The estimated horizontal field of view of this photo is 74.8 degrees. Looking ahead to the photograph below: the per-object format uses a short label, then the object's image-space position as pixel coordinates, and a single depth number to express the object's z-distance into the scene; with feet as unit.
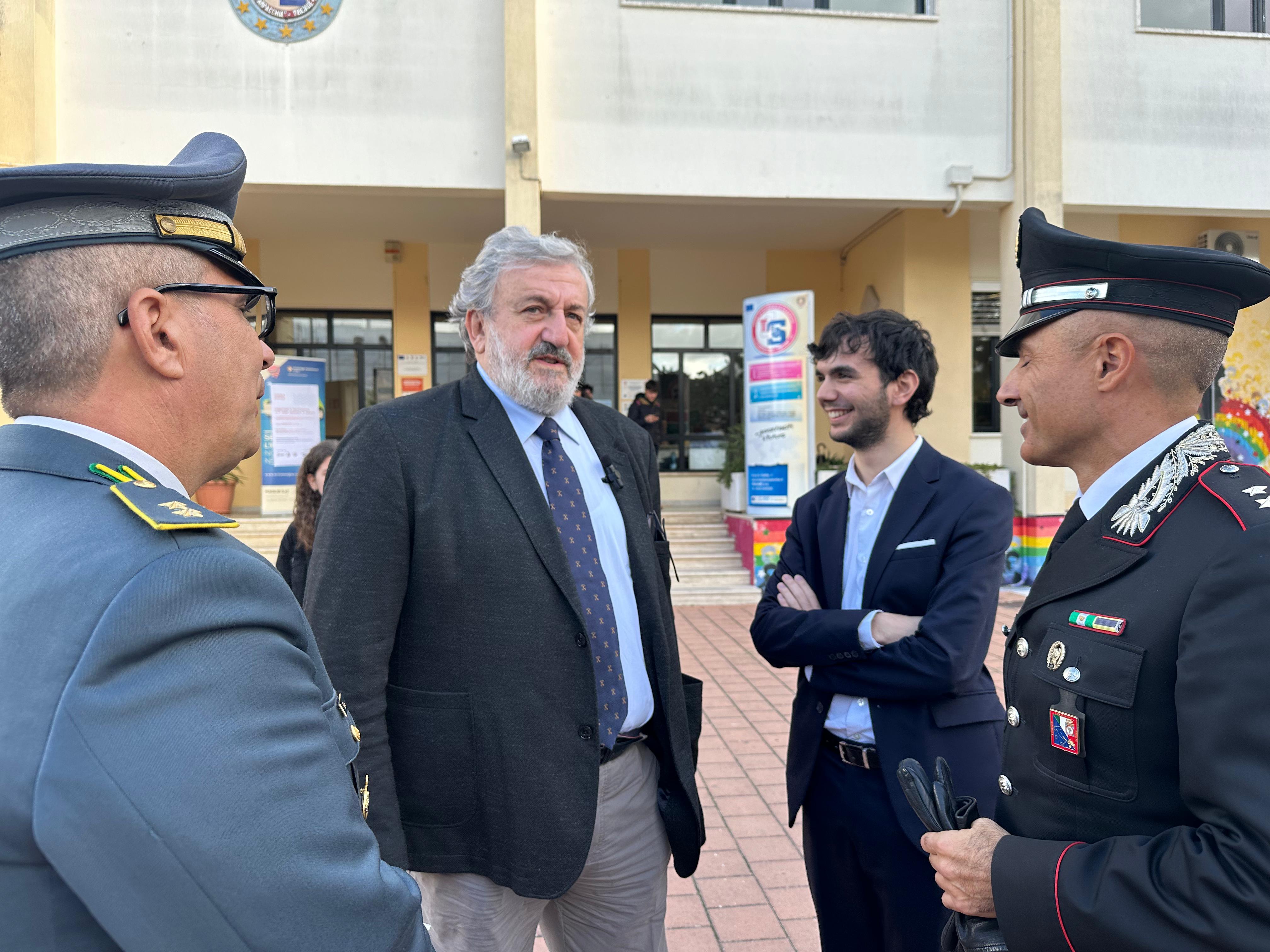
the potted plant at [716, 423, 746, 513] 37.91
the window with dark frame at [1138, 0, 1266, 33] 35.55
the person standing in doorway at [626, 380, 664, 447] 39.68
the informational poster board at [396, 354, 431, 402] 43.57
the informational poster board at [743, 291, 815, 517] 33.12
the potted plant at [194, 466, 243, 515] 38.04
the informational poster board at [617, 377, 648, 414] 45.29
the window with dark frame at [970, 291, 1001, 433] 44.11
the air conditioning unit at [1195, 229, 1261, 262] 41.14
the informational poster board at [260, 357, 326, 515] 37.76
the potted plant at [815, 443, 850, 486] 35.86
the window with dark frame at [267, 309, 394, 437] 44.04
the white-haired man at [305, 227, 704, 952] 5.92
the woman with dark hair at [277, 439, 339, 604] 11.82
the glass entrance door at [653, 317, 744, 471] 46.55
